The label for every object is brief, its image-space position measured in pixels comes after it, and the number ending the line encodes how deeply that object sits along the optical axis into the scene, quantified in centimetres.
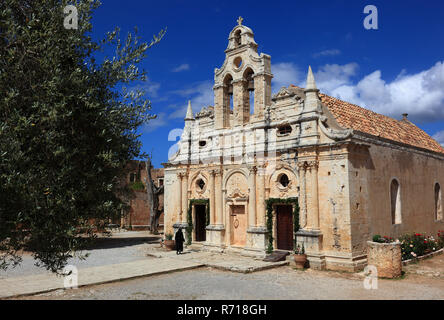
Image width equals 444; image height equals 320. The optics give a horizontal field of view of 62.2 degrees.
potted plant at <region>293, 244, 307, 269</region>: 1559
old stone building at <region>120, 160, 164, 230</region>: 3888
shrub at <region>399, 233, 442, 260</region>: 1716
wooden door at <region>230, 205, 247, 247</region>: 1950
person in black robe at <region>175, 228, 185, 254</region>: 1975
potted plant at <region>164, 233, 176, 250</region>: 2155
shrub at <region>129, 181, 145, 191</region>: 4180
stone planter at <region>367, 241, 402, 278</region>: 1387
